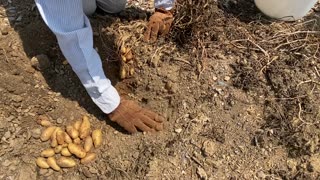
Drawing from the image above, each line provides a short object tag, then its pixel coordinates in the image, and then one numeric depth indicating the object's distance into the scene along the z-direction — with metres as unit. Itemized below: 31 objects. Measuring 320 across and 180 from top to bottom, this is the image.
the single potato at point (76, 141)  1.50
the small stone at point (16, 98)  1.56
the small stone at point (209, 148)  1.49
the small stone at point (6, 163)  1.45
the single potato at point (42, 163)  1.45
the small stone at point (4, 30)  1.72
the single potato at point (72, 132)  1.50
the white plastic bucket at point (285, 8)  1.81
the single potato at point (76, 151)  1.46
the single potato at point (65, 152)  1.47
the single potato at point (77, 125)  1.52
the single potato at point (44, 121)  1.53
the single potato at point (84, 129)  1.51
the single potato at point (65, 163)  1.45
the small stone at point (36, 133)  1.51
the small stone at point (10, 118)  1.53
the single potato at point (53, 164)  1.45
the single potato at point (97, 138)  1.50
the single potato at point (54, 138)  1.48
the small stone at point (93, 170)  1.46
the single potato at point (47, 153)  1.47
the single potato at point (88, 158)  1.47
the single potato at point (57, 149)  1.48
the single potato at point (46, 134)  1.50
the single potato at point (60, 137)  1.48
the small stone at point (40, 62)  1.63
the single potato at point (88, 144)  1.49
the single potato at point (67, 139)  1.49
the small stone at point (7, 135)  1.49
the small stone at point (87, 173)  1.45
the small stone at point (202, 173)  1.46
